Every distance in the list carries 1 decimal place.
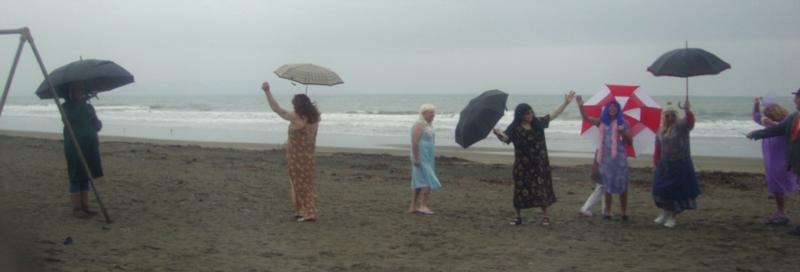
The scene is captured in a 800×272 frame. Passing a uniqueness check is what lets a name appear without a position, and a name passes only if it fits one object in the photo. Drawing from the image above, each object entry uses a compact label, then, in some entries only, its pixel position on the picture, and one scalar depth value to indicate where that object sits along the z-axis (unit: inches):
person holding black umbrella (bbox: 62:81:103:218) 321.7
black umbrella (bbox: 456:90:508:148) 335.0
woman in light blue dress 358.6
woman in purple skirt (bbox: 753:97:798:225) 330.3
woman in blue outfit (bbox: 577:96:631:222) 343.0
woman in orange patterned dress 333.7
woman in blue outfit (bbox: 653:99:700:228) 326.6
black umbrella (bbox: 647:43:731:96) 327.9
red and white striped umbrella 343.6
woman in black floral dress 332.2
